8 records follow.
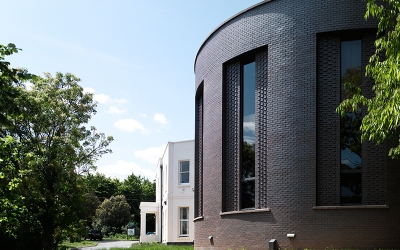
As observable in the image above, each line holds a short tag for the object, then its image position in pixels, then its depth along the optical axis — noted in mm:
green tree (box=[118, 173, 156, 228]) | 84438
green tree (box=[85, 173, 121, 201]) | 83938
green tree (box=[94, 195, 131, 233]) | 67500
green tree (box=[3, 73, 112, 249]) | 24141
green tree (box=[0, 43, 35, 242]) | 6148
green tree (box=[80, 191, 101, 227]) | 61262
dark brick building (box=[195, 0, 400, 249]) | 15016
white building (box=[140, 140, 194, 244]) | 36250
